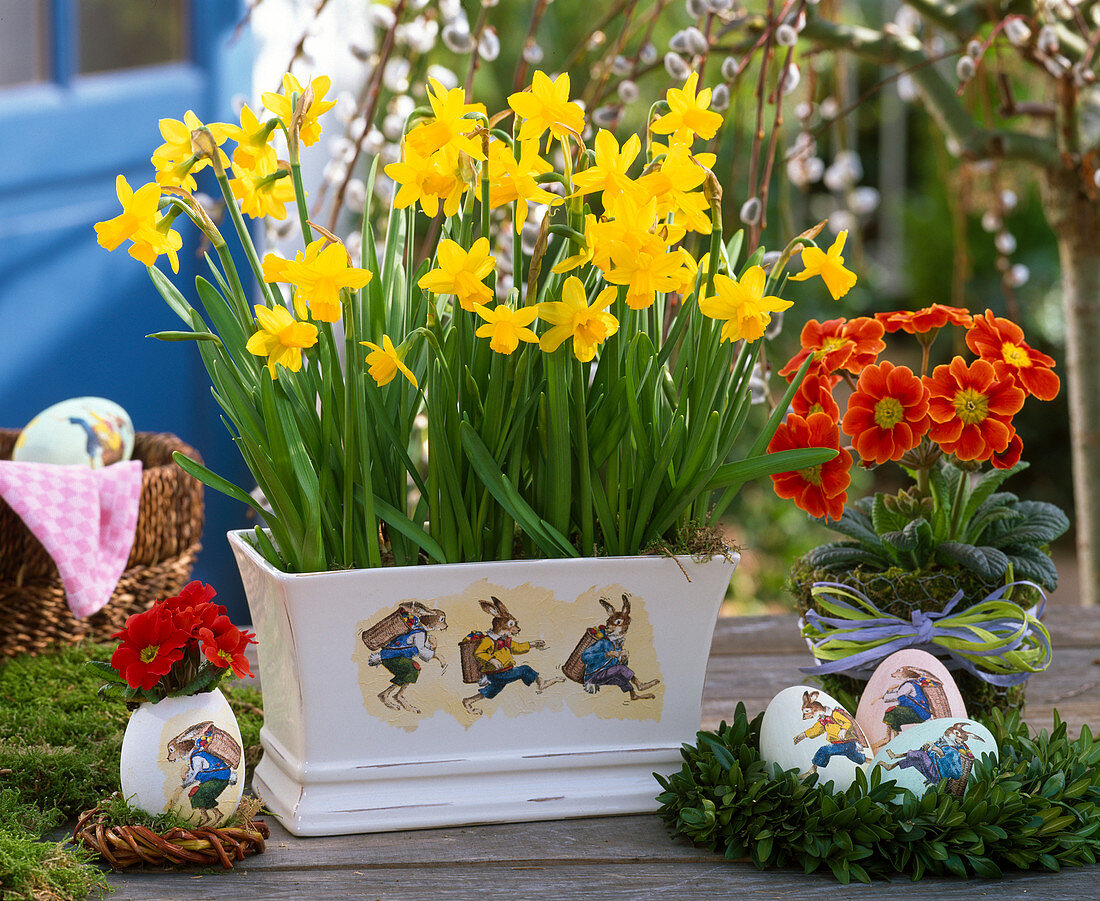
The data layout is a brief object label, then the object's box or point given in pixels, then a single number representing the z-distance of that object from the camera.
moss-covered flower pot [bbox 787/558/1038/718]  1.51
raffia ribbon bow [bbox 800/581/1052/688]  1.49
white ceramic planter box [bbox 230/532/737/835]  1.44
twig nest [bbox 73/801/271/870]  1.40
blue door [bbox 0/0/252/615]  2.76
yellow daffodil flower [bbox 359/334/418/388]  1.40
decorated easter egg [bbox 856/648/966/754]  1.45
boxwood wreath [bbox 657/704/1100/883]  1.40
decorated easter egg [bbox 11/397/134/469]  1.83
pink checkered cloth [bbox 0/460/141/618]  1.71
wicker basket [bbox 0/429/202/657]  1.74
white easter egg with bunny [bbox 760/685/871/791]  1.42
